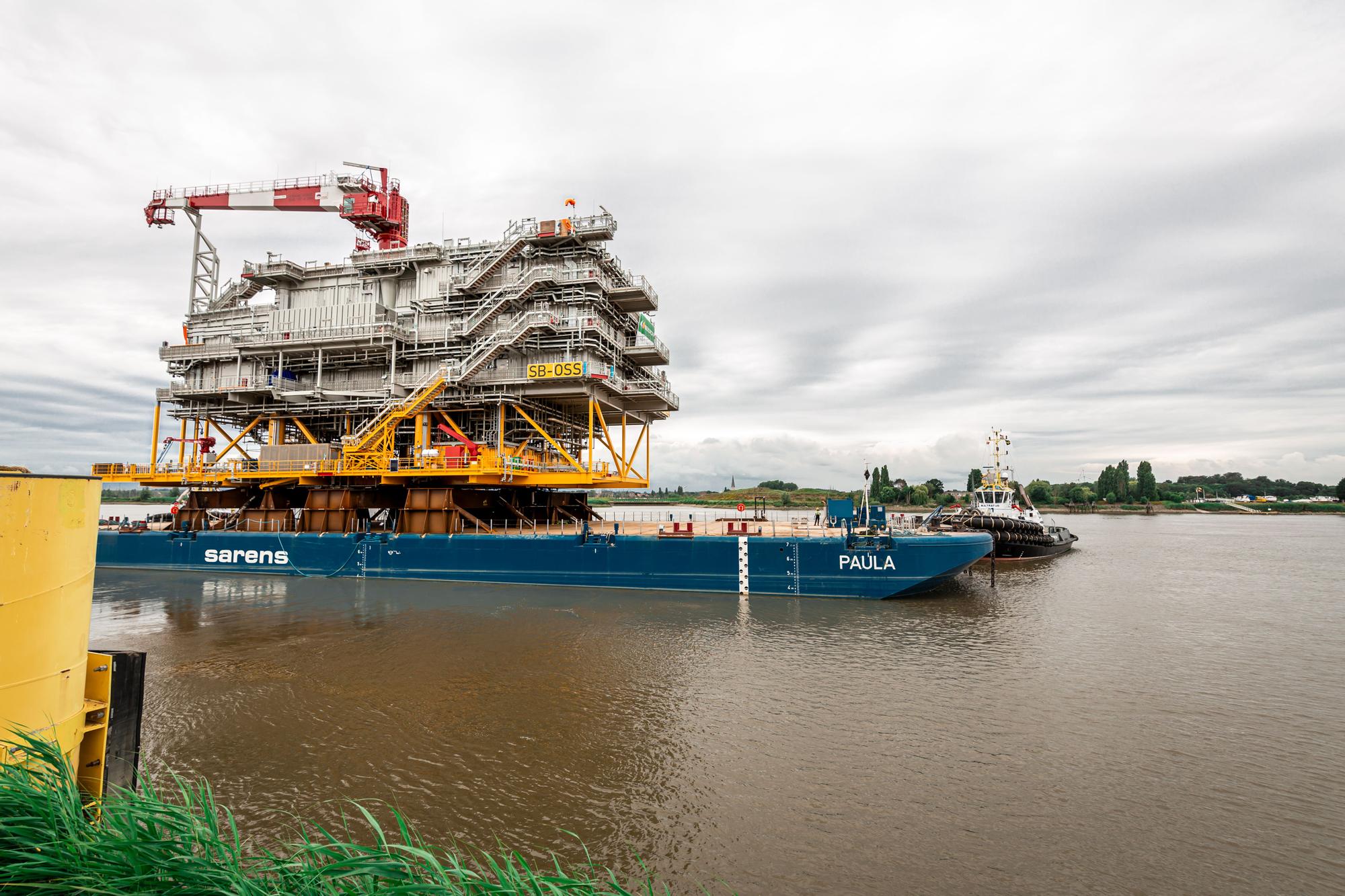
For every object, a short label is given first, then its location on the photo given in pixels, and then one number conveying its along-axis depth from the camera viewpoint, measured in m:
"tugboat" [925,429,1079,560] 39.66
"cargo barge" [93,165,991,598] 25.61
